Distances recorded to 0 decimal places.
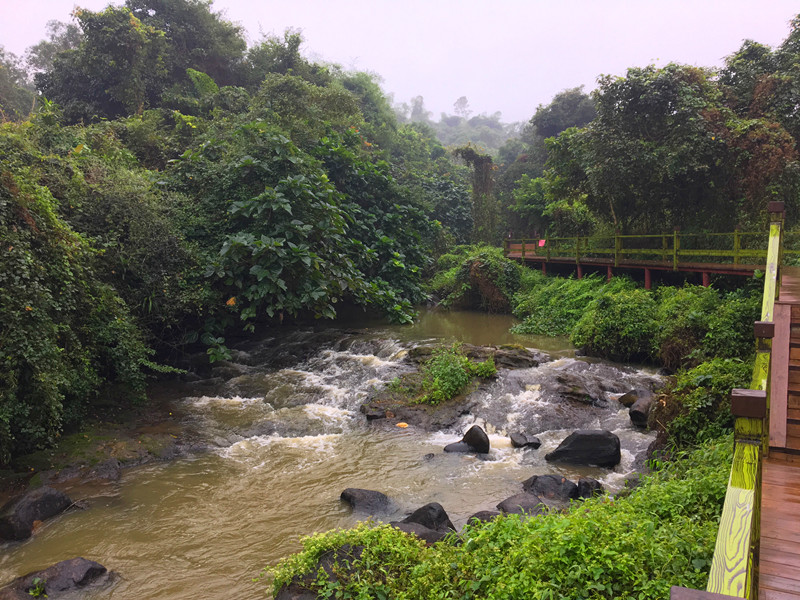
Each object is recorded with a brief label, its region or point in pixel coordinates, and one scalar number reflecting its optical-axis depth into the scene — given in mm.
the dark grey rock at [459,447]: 7887
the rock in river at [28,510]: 5504
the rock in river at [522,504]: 5617
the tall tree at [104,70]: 18797
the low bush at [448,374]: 9672
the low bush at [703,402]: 5590
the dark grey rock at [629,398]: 8883
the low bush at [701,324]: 7980
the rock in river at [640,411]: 8070
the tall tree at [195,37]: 22828
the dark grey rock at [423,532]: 4860
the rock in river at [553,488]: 6027
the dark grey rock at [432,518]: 5348
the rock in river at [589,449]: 7039
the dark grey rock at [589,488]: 6016
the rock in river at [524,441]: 7910
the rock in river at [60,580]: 4562
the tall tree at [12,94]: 26750
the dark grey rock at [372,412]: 9265
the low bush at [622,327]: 11125
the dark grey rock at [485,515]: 5281
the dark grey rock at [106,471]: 6930
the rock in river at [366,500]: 6145
